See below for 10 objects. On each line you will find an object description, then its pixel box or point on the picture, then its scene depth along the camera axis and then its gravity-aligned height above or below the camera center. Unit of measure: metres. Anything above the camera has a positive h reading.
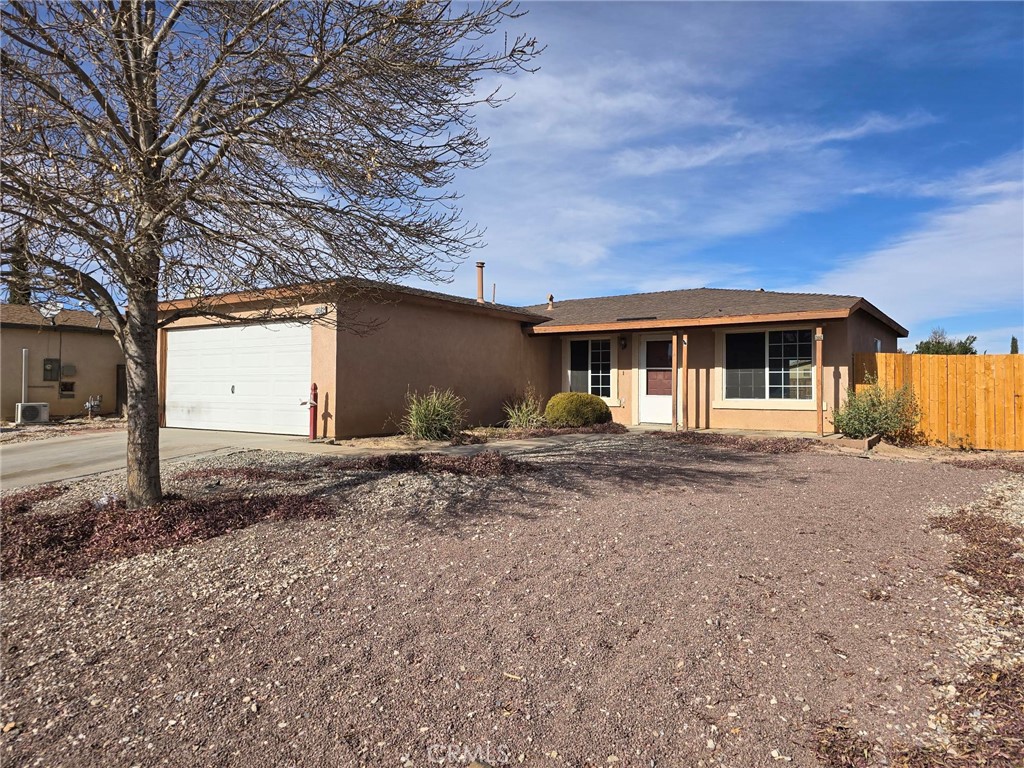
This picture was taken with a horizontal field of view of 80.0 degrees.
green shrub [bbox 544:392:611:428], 13.87 -0.37
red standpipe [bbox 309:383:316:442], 11.19 -0.38
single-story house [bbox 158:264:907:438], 11.77 +0.71
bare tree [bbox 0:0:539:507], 4.56 +2.07
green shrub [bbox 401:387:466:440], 11.10 -0.48
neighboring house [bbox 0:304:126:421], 16.53 +0.75
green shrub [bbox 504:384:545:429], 13.71 -0.50
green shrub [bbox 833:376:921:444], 11.41 -0.31
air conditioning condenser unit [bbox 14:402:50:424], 15.20 -0.65
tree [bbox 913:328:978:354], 27.50 +2.46
